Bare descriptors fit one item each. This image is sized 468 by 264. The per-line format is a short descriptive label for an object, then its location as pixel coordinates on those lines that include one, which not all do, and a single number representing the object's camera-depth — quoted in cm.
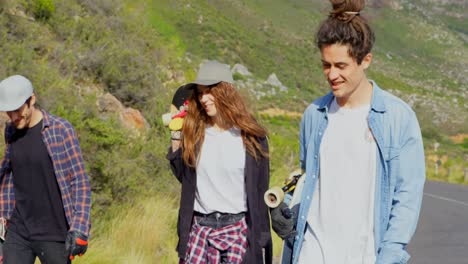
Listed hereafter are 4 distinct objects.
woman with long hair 493
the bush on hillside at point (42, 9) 1354
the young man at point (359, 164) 376
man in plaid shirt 511
